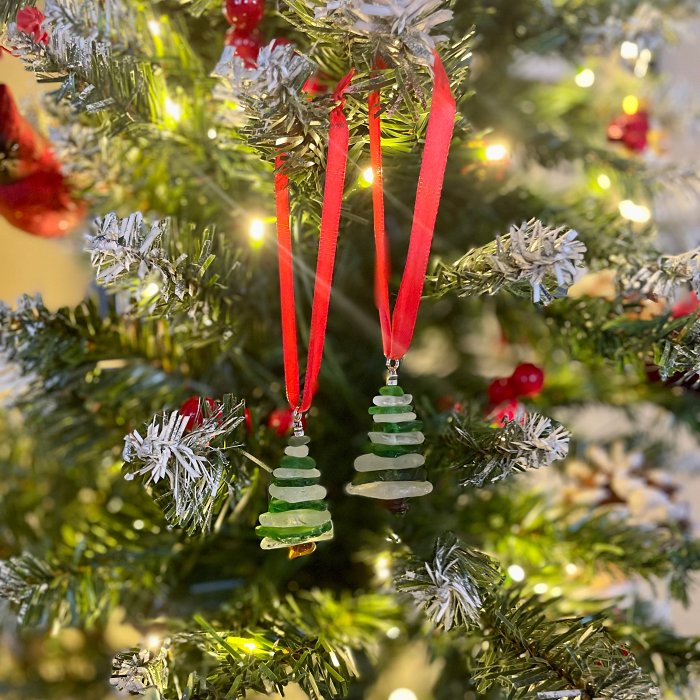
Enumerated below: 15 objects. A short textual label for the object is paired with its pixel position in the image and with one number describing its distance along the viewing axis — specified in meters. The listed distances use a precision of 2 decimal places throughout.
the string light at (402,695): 0.50
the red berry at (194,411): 0.30
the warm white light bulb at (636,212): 0.57
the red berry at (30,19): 0.33
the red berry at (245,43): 0.37
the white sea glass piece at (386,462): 0.30
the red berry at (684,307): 0.41
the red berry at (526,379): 0.43
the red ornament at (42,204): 0.42
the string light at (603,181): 0.57
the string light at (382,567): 0.42
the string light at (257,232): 0.40
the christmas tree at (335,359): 0.30
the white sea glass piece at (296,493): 0.31
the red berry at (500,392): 0.44
